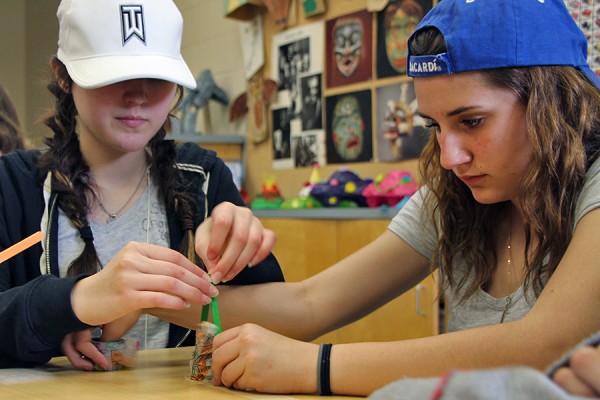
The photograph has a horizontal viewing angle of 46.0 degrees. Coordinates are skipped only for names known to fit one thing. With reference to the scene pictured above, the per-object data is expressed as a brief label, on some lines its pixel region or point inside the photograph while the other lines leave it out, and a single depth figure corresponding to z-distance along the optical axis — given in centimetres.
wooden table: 87
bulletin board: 302
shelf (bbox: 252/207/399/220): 257
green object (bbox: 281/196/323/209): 294
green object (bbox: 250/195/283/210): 333
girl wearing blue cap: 89
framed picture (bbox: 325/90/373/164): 315
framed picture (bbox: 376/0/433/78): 290
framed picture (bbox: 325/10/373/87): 316
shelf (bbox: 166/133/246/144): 379
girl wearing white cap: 98
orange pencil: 100
